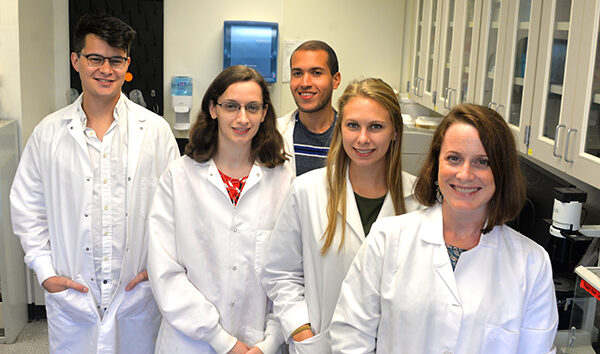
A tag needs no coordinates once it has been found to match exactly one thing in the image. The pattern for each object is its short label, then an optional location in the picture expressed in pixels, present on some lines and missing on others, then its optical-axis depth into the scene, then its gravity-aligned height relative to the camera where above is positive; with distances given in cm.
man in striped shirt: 225 -19
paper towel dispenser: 395 +5
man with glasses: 206 -53
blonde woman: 165 -41
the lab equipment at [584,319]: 158 -66
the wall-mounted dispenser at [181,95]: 395 -30
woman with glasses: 181 -53
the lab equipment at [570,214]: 177 -42
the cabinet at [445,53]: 270 +2
